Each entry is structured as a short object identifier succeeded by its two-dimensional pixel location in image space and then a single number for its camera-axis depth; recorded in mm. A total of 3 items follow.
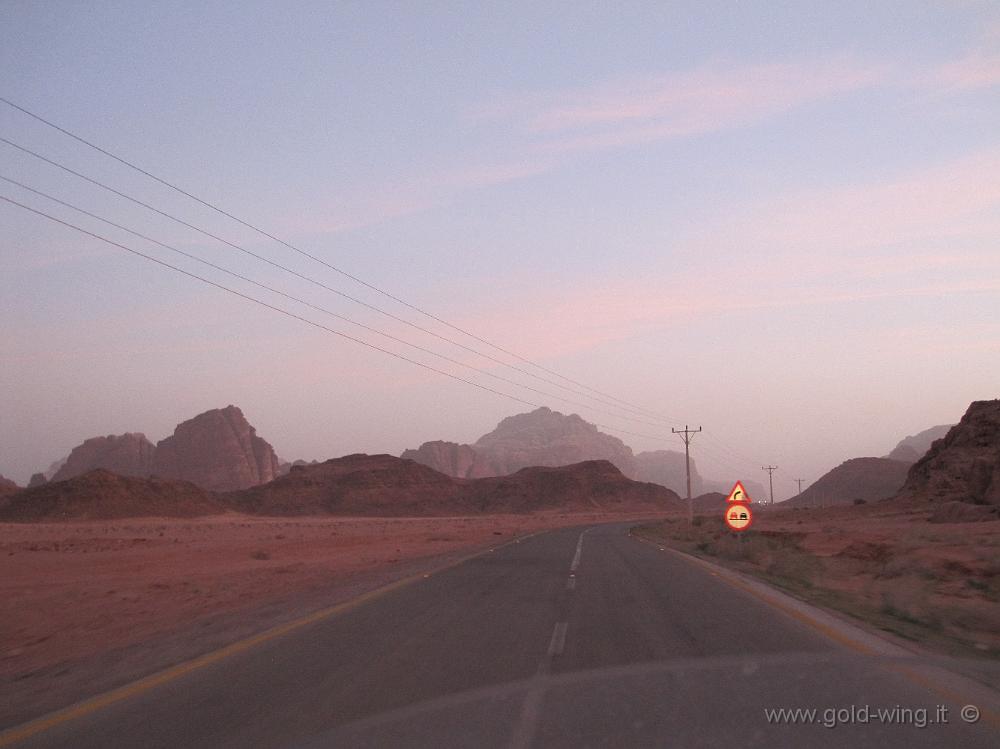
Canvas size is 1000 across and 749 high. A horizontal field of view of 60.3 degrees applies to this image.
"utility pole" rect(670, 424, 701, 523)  76725
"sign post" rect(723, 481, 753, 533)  27188
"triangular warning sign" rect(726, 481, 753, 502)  27969
